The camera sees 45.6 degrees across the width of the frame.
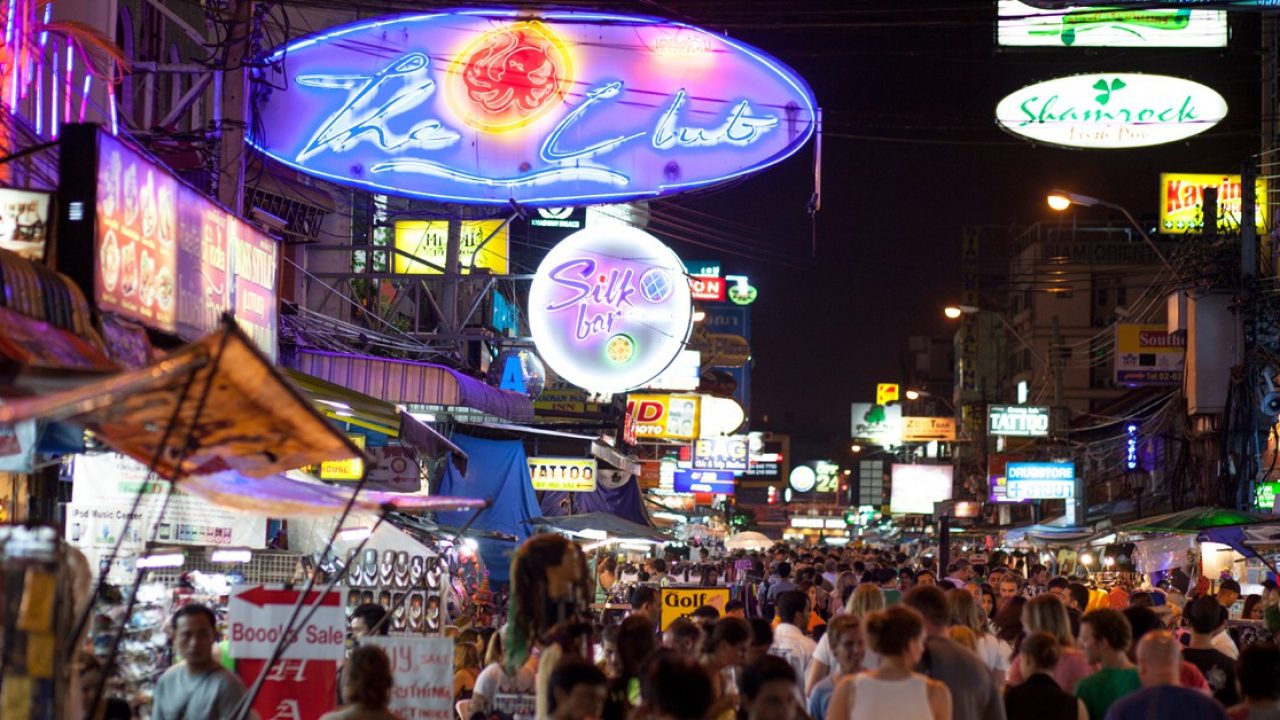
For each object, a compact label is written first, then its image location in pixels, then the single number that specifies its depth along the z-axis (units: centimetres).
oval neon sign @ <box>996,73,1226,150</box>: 2939
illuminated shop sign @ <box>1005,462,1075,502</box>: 4544
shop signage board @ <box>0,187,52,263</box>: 991
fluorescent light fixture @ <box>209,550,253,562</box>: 1260
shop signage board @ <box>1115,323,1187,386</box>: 3759
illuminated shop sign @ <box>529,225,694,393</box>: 2022
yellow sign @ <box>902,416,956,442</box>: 6300
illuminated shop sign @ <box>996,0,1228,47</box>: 3769
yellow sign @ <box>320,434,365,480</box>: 1945
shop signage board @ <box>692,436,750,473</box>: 5400
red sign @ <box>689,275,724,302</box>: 6772
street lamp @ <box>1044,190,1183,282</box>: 2795
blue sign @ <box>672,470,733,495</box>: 5284
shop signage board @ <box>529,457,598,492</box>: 2786
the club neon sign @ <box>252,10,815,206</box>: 1773
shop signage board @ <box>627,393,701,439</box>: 3825
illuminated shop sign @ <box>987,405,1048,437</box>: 4891
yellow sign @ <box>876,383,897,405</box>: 11838
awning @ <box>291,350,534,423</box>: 1864
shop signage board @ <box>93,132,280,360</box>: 1036
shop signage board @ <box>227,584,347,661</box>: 881
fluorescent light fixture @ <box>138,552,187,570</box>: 1083
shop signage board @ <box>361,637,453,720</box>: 852
